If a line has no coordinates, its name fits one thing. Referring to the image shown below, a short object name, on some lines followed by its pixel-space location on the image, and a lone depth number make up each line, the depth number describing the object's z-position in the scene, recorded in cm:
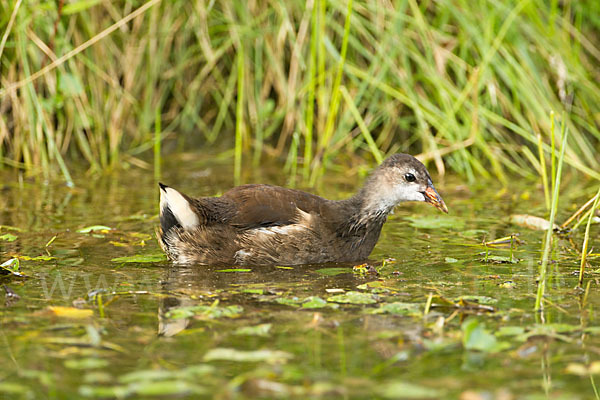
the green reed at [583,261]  852
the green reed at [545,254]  754
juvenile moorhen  1000
